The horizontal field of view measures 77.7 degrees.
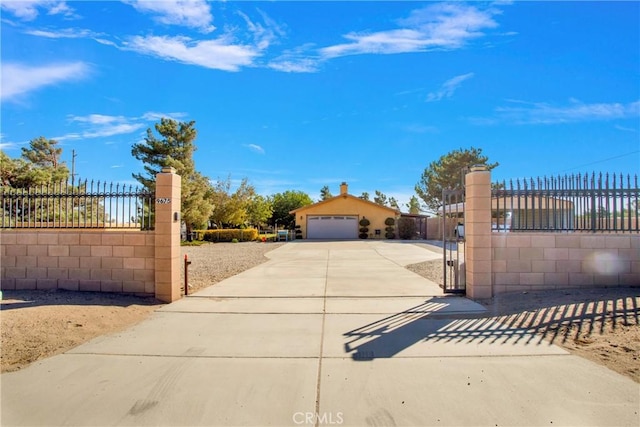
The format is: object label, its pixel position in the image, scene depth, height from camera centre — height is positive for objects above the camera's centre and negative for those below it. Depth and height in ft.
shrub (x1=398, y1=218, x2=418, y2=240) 120.67 -1.87
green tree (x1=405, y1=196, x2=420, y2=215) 210.79 +9.52
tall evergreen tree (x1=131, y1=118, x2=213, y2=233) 92.73 +15.68
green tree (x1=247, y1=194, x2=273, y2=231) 137.59 +4.07
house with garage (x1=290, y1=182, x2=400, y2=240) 123.75 +1.59
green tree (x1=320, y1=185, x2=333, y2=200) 229.25 +17.00
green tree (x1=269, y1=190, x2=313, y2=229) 167.02 +6.73
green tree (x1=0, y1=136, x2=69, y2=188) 51.98 +6.54
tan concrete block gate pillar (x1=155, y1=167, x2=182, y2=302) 26.37 -0.97
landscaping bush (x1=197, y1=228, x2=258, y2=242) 110.42 -3.75
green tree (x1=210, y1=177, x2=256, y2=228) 123.03 +5.50
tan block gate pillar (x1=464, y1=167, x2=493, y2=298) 26.27 -0.62
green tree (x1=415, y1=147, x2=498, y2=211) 146.51 +19.99
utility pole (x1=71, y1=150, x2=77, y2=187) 143.02 +21.42
